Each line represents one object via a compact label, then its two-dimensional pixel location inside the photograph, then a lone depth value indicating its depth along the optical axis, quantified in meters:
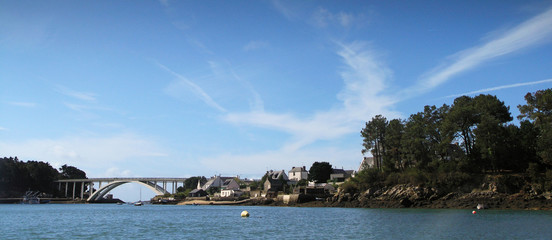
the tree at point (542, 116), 53.84
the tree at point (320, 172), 120.75
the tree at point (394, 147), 76.12
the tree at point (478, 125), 60.62
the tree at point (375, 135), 81.94
